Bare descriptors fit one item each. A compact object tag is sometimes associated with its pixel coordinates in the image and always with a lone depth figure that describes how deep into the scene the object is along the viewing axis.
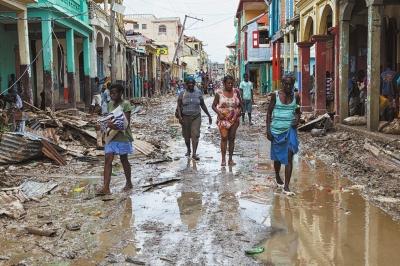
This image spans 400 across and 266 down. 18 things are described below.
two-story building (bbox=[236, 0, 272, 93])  45.00
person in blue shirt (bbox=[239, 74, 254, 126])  17.17
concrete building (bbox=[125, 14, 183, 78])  82.81
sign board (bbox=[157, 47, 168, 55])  55.62
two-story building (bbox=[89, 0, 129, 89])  25.89
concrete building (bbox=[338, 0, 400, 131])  12.15
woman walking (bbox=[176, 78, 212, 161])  10.27
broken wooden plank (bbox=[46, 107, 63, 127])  12.51
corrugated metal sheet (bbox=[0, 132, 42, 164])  9.52
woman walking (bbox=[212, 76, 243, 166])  9.57
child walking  7.22
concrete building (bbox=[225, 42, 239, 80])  84.62
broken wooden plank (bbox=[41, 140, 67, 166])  9.73
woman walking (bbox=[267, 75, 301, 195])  7.12
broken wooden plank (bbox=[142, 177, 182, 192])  7.63
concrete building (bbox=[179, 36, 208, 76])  97.05
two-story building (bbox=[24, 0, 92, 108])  18.97
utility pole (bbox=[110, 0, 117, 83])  23.04
